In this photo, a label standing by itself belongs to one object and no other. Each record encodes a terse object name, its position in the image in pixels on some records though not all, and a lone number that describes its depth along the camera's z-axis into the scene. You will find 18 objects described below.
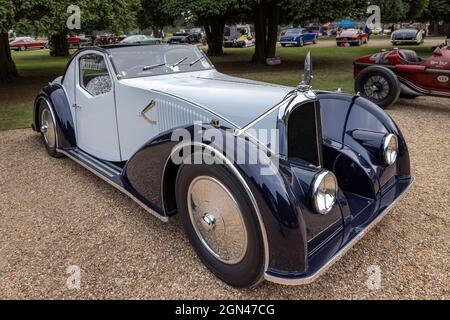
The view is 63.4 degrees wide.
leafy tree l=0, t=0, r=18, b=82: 11.92
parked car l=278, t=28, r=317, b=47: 30.41
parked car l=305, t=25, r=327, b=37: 50.41
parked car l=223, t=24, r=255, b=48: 32.72
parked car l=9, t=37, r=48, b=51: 37.50
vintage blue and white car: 2.28
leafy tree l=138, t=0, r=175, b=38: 19.69
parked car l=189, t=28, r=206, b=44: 38.34
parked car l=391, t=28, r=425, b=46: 26.09
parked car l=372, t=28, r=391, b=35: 43.66
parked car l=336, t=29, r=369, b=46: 27.84
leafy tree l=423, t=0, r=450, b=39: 19.94
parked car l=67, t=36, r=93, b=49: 39.91
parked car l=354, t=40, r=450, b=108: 7.29
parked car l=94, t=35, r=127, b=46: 36.91
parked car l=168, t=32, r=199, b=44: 34.39
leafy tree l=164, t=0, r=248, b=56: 13.29
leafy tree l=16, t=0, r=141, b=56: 7.98
